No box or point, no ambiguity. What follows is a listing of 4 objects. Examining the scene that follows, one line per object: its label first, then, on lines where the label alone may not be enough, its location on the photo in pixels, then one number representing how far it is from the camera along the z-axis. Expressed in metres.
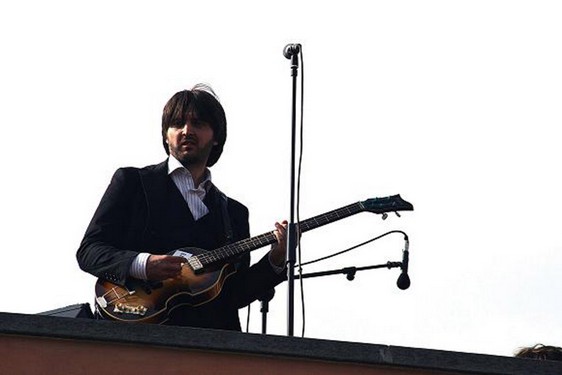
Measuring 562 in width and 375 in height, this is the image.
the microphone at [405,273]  13.73
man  12.23
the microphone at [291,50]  13.06
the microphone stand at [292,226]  11.50
